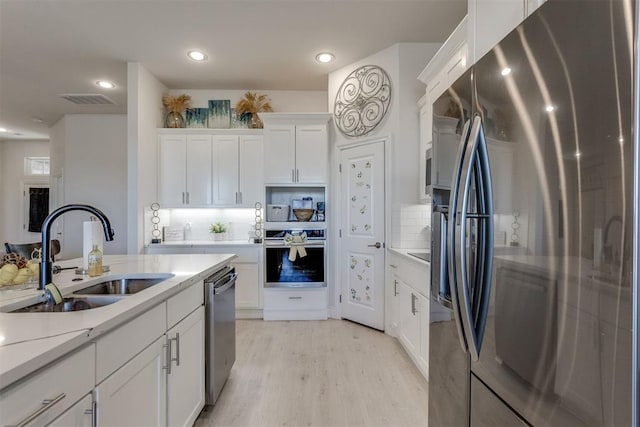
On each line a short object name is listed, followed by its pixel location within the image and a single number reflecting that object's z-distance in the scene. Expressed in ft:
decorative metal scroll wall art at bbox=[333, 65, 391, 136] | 11.45
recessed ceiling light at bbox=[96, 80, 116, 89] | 14.01
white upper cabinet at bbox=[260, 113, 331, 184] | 12.62
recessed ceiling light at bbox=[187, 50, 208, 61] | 11.39
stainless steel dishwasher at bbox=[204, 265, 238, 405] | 6.36
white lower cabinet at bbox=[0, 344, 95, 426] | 2.23
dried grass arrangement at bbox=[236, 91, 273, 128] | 14.03
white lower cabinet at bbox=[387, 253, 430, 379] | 7.64
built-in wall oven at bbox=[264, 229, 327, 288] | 12.39
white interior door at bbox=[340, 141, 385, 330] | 11.31
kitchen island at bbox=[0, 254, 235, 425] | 2.43
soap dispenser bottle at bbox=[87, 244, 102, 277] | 5.46
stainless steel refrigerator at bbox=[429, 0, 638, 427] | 2.02
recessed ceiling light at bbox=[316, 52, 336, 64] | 11.59
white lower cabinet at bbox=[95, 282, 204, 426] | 3.45
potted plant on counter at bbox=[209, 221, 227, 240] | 13.87
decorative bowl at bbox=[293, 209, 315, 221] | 12.66
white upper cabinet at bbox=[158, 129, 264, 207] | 13.52
